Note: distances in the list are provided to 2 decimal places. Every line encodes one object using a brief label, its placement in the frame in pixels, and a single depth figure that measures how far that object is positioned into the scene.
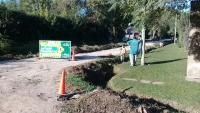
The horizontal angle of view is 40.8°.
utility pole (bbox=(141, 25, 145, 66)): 16.22
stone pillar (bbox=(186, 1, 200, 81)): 11.36
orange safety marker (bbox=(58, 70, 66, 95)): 8.38
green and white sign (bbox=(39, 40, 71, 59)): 18.39
